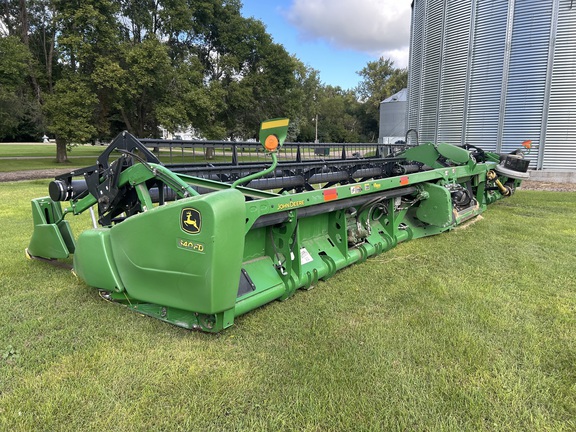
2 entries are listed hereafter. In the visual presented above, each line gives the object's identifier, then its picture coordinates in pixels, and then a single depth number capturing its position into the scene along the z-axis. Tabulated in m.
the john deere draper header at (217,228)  2.58
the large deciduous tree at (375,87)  61.41
